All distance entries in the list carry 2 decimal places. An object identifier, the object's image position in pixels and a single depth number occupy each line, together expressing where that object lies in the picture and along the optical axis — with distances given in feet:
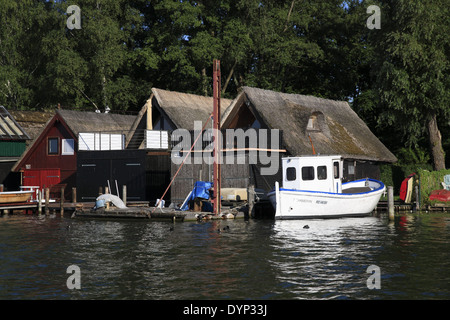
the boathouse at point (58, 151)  154.81
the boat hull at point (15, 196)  128.26
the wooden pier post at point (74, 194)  133.76
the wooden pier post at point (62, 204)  125.80
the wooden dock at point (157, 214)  103.30
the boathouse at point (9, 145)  167.12
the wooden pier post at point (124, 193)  124.36
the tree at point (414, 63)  137.80
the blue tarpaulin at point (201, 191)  108.68
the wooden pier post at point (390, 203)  103.30
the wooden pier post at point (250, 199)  106.03
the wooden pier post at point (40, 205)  129.94
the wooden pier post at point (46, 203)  127.54
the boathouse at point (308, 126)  125.49
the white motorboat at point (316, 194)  101.86
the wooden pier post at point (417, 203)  120.06
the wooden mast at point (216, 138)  103.09
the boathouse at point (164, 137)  124.57
